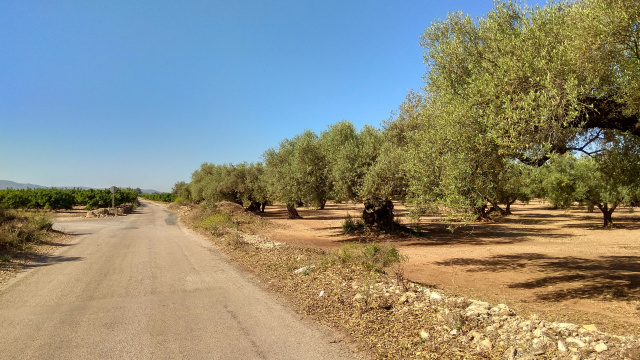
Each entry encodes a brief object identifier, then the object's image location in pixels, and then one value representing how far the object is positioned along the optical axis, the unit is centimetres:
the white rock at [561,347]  397
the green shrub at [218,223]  1997
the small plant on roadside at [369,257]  878
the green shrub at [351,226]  2416
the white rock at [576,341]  399
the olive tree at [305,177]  2269
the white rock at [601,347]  381
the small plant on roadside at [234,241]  1472
